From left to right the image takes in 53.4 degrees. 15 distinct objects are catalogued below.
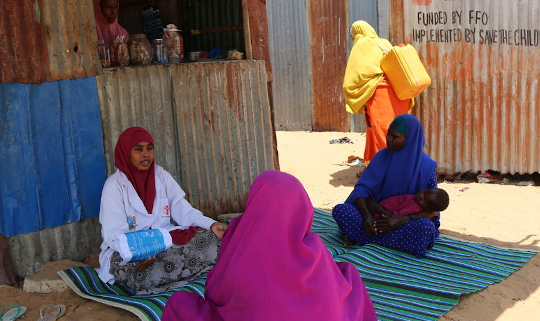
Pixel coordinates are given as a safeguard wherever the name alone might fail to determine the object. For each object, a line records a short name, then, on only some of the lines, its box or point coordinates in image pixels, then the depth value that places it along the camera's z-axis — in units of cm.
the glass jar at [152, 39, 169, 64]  507
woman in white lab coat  364
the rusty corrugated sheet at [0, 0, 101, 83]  383
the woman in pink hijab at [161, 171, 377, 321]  188
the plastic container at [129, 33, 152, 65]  486
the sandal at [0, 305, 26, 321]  331
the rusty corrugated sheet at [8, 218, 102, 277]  395
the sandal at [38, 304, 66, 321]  331
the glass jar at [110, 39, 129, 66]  475
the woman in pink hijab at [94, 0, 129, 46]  537
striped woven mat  342
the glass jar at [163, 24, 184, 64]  513
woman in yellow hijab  687
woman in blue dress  432
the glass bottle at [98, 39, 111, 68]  452
